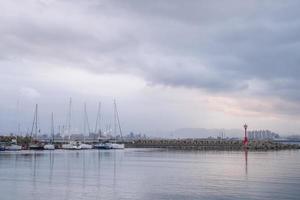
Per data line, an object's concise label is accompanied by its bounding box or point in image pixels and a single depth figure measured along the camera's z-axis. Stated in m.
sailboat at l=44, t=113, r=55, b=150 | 145.29
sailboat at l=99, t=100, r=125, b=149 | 160.62
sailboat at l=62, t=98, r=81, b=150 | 155.25
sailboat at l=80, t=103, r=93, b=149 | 160.50
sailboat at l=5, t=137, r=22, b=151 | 137.50
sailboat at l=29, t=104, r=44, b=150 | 145.06
